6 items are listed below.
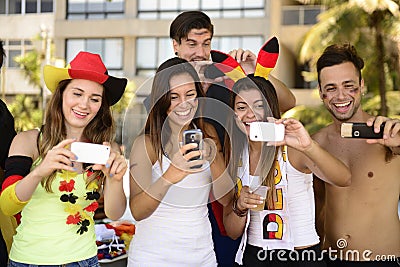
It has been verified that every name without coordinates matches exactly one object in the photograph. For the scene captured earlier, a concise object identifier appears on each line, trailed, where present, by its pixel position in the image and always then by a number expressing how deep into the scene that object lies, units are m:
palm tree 10.40
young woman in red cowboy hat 2.04
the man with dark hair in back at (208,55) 2.57
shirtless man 2.42
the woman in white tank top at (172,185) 2.04
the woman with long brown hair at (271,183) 2.16
